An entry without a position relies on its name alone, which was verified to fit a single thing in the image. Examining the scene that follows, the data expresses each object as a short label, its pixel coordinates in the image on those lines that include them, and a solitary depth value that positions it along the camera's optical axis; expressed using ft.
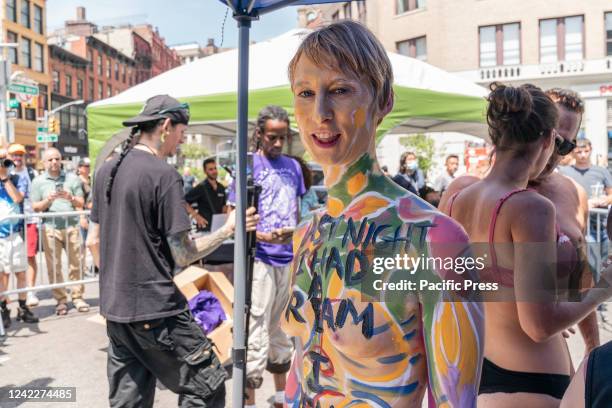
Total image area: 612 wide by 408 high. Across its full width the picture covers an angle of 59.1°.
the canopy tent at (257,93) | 17.16
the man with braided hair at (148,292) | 8.04
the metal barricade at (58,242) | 21.44
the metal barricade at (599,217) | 18.25
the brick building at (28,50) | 131.75
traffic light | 96.68
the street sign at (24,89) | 32.42
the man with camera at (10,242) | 19.56
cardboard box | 14.24
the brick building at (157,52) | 238.68
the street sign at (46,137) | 73.52
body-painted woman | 3.41
